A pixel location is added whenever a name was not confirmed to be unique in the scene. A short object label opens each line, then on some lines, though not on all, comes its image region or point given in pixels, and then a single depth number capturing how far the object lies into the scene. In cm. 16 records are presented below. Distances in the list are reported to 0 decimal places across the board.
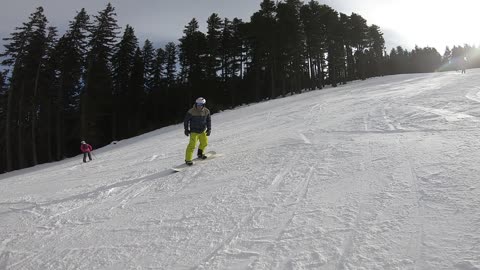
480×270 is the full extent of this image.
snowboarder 881
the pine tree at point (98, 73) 3117
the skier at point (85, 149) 1684
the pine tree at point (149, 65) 5016
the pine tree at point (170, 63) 5150
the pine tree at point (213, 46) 4384
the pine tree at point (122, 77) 4252
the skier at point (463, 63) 3342
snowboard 836
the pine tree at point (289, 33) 3931
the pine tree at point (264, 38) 3909
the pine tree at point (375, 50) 6678
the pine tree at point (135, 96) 4322
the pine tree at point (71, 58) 3344
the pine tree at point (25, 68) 2961
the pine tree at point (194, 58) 4266
